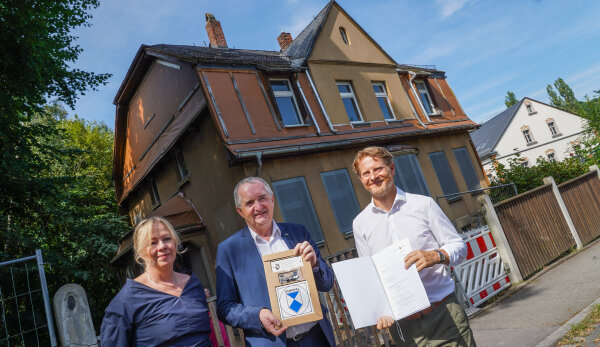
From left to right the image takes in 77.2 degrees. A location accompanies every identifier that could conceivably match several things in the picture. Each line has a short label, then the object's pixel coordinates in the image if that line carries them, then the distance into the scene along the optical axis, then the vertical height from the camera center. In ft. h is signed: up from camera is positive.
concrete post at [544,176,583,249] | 31.27 -2.74
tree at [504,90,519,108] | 253.65 +59.68
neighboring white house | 136.36 +18.34
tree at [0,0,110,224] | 29.89 +20.80
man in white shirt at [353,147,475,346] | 7.95 -0.41
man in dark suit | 7.70 +0.01
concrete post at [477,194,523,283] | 24.88 -3.00
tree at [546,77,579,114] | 265.46 +54.70
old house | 36.32 +14.33
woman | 7.88 +0.00
